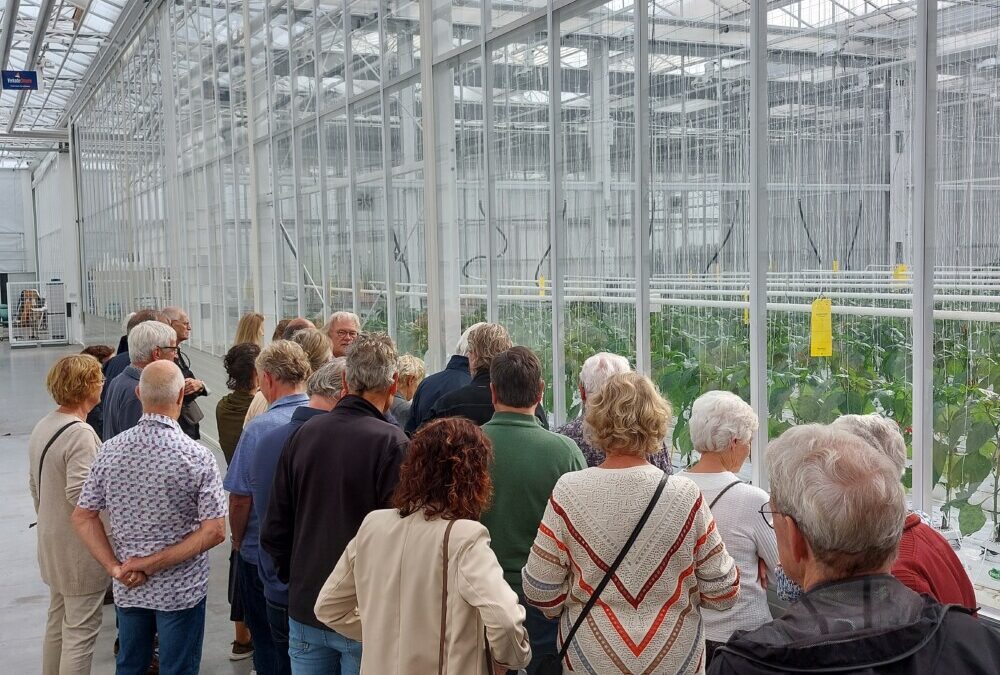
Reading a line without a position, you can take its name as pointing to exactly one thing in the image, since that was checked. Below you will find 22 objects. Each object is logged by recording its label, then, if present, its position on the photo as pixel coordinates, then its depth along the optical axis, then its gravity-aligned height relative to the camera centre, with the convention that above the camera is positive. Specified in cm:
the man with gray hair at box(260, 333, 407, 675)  303 -67
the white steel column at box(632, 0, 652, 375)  456 +38
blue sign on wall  1914 +413
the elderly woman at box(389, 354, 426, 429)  464 -52
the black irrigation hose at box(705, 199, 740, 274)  412 +12
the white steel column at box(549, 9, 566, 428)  534 +35
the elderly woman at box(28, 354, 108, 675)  420 -108
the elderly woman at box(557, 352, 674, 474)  343 -40
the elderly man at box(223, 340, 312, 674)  374 -55
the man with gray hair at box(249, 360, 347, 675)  346 -64
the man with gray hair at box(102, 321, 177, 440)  506 -43
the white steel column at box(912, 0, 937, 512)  321 +6
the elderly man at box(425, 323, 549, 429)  395 -48
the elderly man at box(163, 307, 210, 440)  533 -76
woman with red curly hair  245 -77
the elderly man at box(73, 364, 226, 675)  364 -88
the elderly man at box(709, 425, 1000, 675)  131 -48
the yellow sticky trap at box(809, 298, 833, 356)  371 -25
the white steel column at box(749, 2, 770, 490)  395 +18
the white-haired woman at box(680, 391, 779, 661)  275 -67
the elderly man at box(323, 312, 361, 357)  589 -33
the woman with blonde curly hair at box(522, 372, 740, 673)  248 -76
